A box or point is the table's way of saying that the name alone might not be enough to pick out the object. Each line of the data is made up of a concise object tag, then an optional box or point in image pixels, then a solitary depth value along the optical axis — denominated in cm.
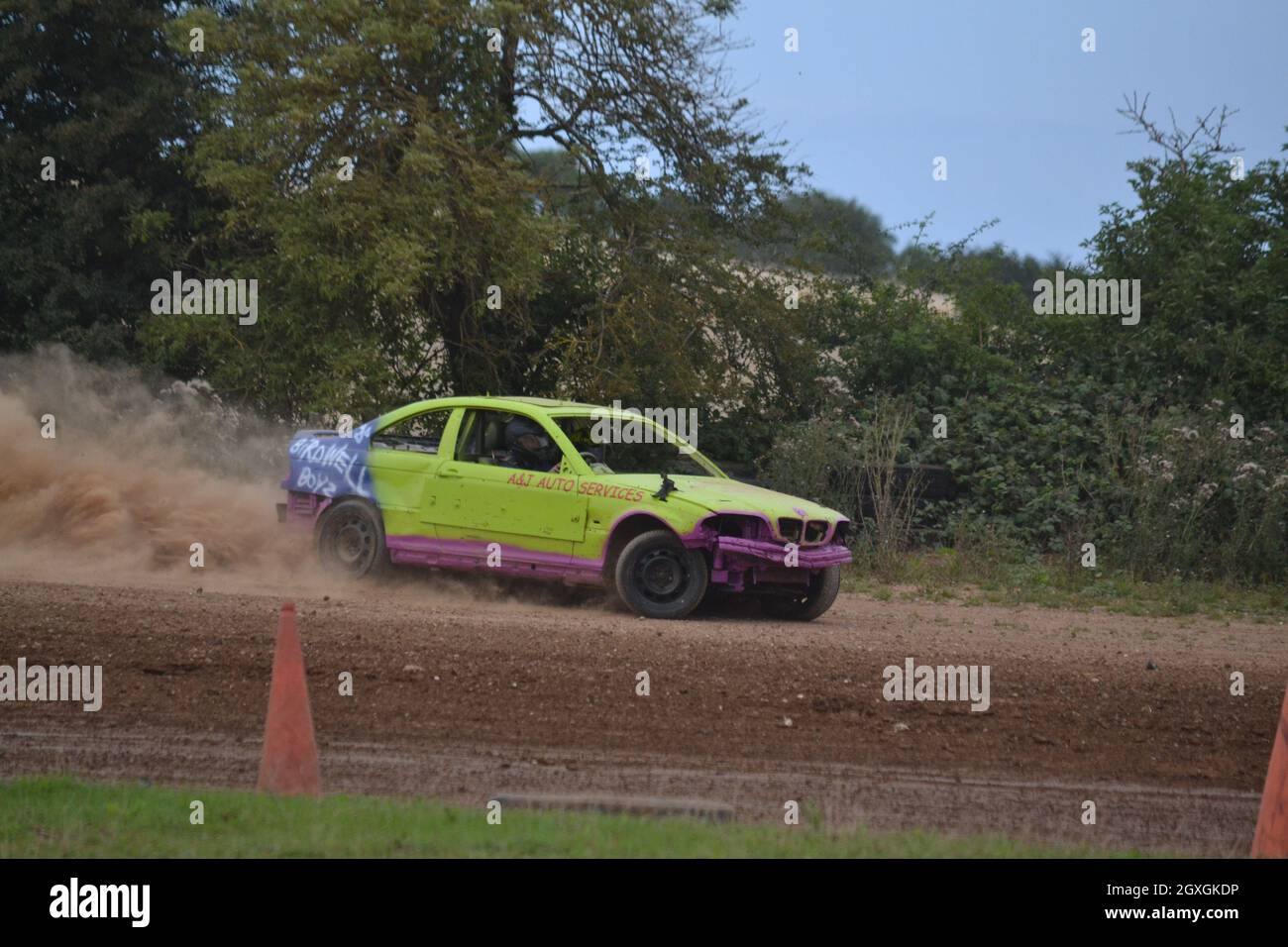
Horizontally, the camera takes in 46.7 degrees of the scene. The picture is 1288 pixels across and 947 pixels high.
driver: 1338
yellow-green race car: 1257
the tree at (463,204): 1938
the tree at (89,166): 2214
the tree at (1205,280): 2039
